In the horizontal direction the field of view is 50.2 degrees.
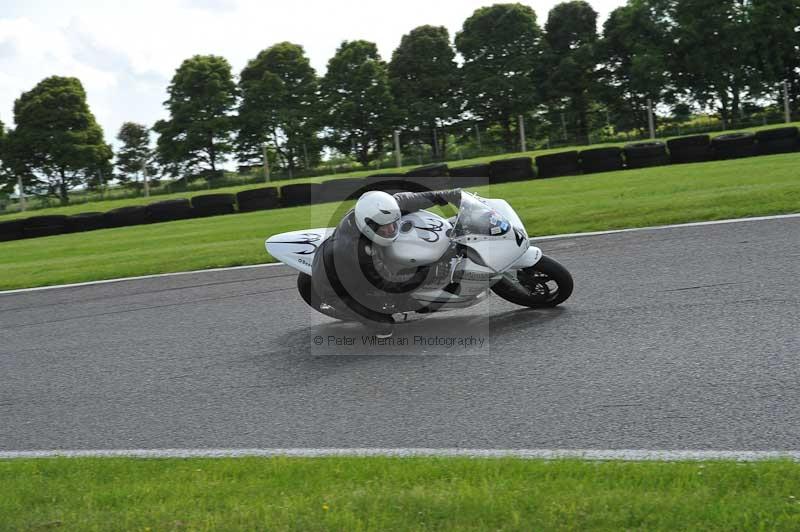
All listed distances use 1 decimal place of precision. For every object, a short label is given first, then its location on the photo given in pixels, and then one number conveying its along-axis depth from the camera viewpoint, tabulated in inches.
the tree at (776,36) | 1859.0
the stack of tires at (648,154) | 823.7
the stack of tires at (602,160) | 841.5
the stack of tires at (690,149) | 802.8
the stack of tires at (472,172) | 874.1
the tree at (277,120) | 2165.4
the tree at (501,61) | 2167.8
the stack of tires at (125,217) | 897.5
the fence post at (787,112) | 1350.9
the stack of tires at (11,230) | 877.2
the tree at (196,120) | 2155.5
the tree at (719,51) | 1888.5
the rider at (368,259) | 248.8
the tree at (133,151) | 2076.8
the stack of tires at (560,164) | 856.3
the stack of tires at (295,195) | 891.4
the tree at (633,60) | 1982.0
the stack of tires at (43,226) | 882.1
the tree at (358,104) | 2166.6
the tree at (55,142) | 2036.2
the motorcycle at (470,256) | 260.8
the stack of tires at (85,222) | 896.3
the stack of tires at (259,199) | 884.6
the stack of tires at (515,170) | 872.9
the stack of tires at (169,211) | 901.2
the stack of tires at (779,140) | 768.3
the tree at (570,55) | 2169.0
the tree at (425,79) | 2196.1
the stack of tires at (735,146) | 786.2
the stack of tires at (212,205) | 898.4
